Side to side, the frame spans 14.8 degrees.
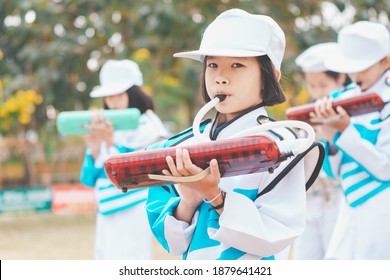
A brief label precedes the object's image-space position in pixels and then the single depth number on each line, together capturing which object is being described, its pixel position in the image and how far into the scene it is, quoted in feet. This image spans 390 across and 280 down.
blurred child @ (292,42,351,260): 32.92
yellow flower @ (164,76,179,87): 85.22
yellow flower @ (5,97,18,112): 78.32
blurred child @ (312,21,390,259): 23.99
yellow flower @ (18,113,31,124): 84.18
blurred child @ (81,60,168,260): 31.84
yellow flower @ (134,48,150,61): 78.64
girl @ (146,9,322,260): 14.16
